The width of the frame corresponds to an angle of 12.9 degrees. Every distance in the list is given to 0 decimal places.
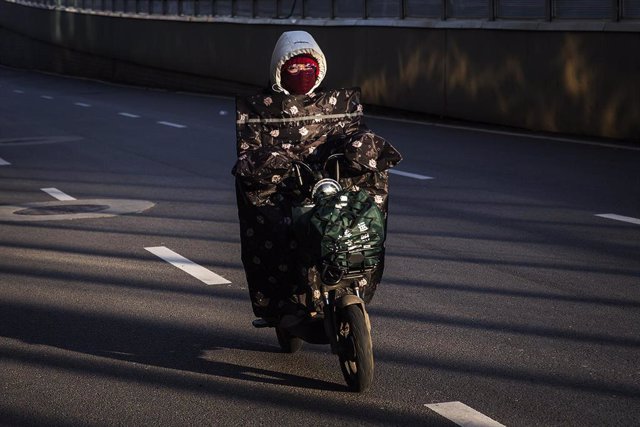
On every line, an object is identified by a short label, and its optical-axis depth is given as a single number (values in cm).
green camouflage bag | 1156
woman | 1235
